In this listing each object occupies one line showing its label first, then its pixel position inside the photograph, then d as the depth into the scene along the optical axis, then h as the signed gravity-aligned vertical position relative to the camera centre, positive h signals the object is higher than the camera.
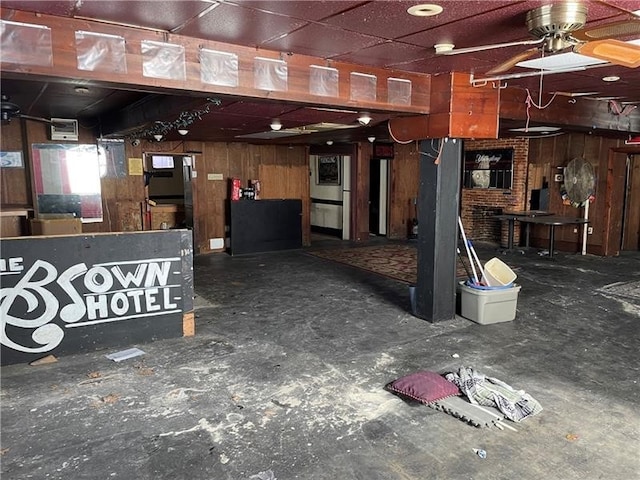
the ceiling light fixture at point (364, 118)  5.28 +0.71
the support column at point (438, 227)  4.72 -0.49
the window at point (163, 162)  9.69 +0.39
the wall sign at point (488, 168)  9.94 +0.21
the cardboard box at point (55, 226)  6.09 -0.59
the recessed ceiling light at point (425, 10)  2.52 +0.93
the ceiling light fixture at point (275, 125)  6.02 +0.74
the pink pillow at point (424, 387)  3.24 -1.48
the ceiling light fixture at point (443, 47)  3.30 +0.93
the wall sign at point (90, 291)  3.88 -0.97
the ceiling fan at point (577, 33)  2.35 +0.74
